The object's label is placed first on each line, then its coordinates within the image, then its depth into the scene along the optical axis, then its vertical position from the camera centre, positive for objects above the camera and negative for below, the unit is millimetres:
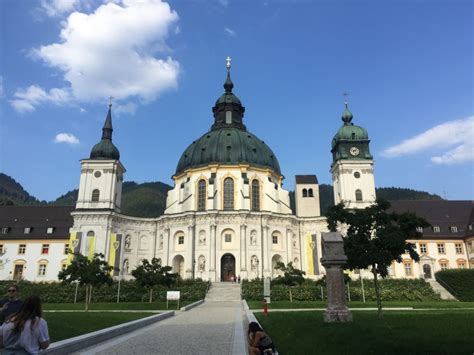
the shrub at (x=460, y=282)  47250 +574
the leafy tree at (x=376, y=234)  21391 +2838
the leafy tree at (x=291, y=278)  40781 +972
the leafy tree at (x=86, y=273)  34031 +1390
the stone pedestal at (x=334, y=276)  15922 +466
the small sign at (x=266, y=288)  29984 -7
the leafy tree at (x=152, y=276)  37062 +1194
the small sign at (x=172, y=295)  30281 -481
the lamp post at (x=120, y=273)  40644 +2436
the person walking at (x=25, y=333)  6059 -645
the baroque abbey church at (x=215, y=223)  61938 +10548
